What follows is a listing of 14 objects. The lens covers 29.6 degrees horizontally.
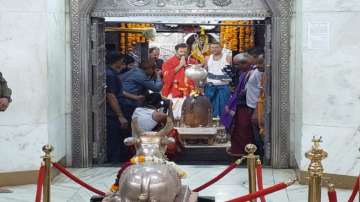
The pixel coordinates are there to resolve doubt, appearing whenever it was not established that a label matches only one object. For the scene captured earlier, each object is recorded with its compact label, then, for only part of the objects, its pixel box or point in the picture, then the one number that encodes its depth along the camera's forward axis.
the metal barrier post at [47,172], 5.13
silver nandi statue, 3.84
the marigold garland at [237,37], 11.13
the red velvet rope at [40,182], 4.92
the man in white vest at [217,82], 11.55
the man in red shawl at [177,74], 11.52
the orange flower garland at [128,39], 11.13
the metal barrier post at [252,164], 5.22
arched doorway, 8.12
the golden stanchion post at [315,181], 3.93
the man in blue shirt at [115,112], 8.75
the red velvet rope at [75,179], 5.23
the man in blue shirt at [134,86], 8.96
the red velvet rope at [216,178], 5.28
